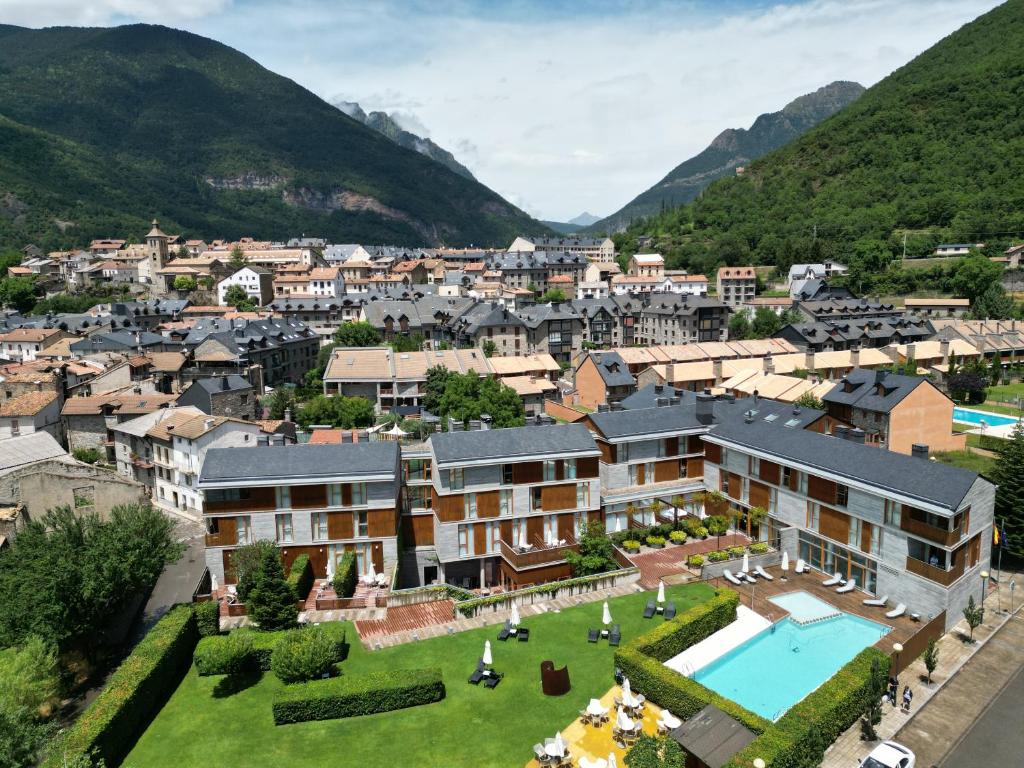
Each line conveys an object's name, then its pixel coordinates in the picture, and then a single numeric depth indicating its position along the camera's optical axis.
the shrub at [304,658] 25.89
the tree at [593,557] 35.25
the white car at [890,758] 21.52
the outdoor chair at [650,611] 30.36
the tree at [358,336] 92.50
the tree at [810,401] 60.16
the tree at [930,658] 26.38
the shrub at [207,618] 30.94
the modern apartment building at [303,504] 35.58
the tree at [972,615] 29.05
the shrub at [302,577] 33.75
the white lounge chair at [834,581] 33.03
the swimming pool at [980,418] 62.84
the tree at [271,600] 30.38
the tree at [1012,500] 35.47
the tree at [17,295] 120.31
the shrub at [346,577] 33.78
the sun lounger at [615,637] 28.53
